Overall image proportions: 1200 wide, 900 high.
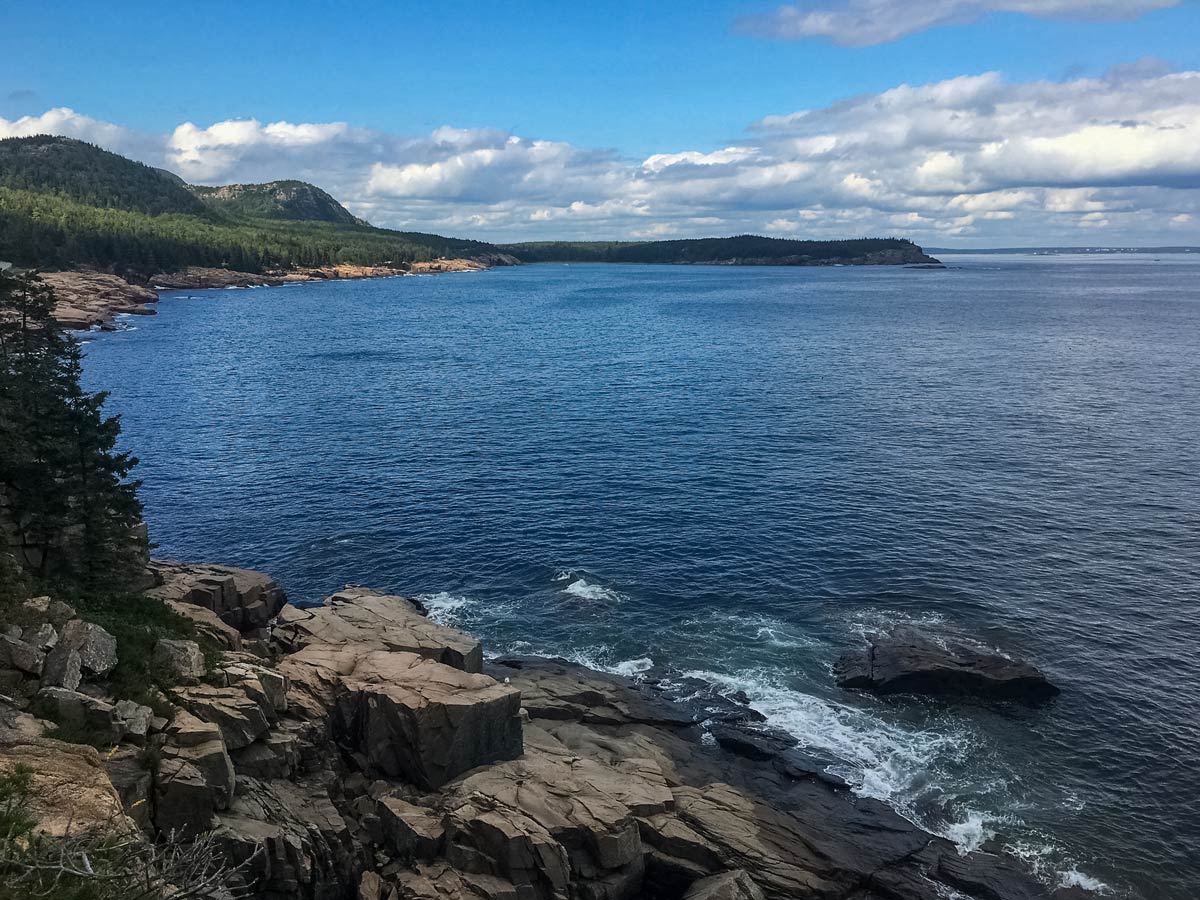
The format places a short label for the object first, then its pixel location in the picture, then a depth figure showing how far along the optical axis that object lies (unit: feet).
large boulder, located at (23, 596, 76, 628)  104.47
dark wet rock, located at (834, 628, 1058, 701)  157.69
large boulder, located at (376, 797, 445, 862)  106.22
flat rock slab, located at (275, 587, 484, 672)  147.95
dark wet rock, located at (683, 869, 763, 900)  102.83
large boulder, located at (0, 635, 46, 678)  95.35
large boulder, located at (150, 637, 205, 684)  111.58
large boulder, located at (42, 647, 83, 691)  96.89
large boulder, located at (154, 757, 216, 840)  91.20
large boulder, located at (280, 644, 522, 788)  120.67
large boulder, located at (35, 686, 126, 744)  91.91
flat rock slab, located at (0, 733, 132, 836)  67.51
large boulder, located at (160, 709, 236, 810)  95.45
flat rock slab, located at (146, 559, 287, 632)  153.17
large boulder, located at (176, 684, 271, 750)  107.76
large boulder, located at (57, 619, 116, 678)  101.91
